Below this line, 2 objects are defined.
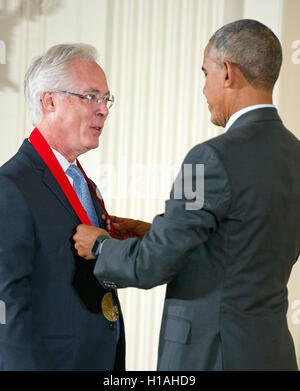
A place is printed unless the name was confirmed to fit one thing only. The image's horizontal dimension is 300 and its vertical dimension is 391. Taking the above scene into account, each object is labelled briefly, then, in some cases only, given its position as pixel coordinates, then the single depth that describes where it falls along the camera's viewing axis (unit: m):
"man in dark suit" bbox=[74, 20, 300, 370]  2.96
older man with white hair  3.06
